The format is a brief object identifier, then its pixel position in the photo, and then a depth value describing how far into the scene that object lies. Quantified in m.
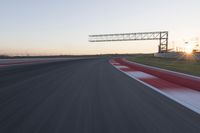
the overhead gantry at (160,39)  92.28
